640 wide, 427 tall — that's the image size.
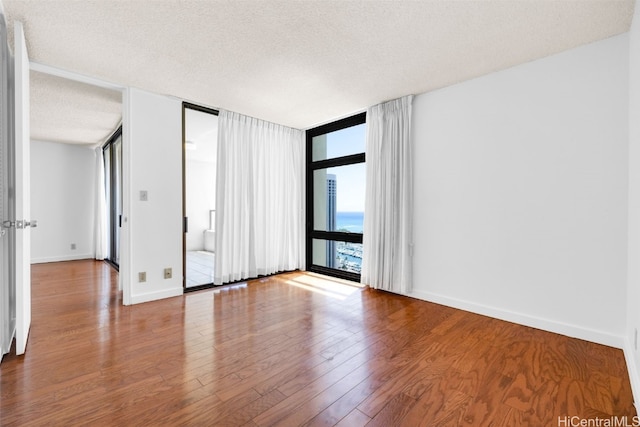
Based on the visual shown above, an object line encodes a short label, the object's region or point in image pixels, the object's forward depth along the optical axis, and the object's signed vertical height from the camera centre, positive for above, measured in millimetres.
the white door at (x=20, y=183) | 1960 +198
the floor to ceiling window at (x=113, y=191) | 5133 +395
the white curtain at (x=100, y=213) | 5730 -42
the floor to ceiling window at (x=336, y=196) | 4094 +259
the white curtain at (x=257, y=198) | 3840 +210
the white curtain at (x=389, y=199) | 3336 +174
